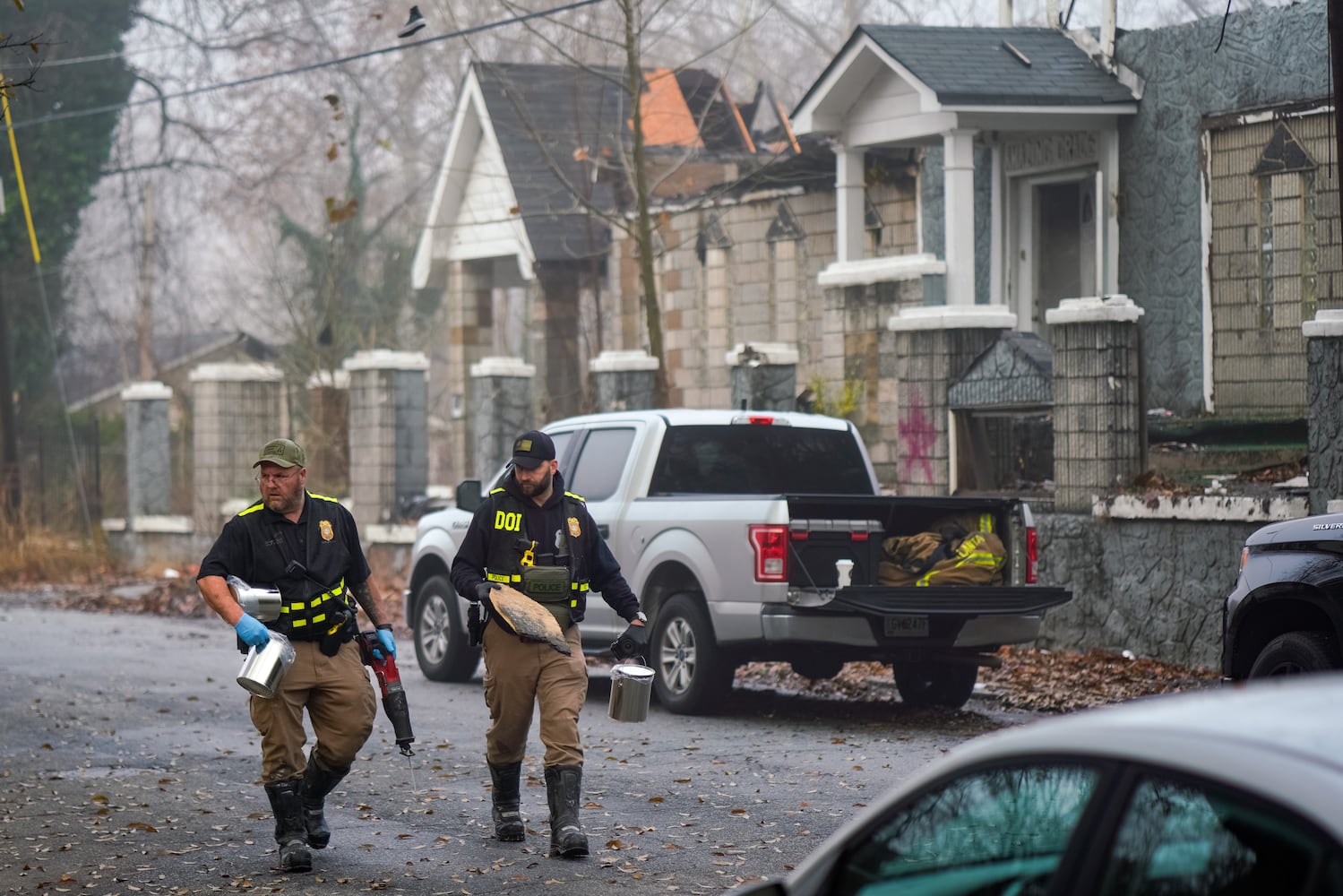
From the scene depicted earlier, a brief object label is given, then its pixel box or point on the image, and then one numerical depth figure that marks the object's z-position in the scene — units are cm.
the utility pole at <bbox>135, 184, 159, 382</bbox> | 5312
